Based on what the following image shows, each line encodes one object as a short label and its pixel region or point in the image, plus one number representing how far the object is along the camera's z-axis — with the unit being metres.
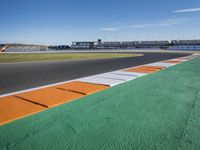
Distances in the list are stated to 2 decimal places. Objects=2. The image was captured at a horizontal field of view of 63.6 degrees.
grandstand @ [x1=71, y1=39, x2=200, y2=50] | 93.31
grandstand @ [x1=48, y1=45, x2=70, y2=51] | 101.31
